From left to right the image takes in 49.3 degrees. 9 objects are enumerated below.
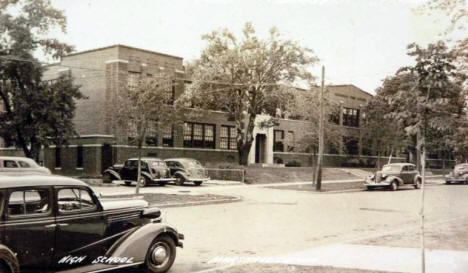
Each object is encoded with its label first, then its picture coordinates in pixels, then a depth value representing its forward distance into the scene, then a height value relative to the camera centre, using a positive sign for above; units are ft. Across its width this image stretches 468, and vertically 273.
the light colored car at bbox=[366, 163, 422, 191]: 99.50 -4.49
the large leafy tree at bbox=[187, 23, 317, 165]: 124.06 +20.24
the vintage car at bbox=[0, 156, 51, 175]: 64.38 -2.42
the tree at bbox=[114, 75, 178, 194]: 75.56 +6.57
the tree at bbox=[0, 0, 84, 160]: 100.99 +12.39
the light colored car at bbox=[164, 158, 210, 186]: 102.06 -4.02
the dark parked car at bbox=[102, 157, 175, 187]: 95.58 -4.04
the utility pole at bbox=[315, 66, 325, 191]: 89.27 -0.27
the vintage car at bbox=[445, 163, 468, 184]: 127.40 -5.03
